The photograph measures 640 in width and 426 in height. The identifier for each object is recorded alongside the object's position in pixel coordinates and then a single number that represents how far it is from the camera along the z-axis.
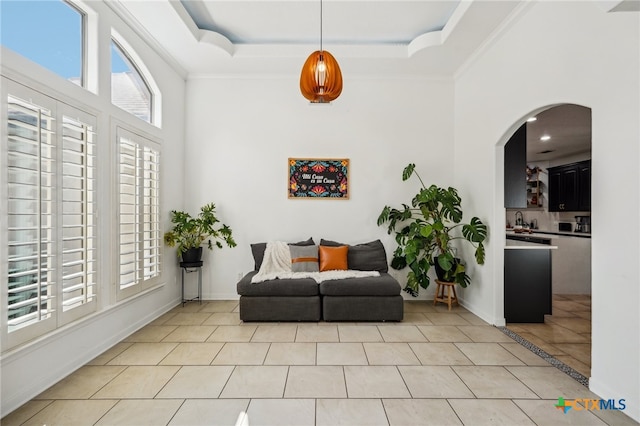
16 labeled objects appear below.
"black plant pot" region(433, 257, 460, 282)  4.11
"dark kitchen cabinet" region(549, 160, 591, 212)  6.19
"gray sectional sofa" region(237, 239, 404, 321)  3.70
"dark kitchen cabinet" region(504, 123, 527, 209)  3.71
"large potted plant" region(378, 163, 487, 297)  3.88
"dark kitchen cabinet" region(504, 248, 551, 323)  3.64
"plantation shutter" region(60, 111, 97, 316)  2.49
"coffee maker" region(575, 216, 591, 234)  6.24
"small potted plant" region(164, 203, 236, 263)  4.10
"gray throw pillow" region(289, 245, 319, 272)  4.14
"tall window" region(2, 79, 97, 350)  2.07
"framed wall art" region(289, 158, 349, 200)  4.68
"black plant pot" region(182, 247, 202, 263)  4.21
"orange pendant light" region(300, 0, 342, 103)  2.54
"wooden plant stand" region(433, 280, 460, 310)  4.20
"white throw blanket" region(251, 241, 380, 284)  3.85
